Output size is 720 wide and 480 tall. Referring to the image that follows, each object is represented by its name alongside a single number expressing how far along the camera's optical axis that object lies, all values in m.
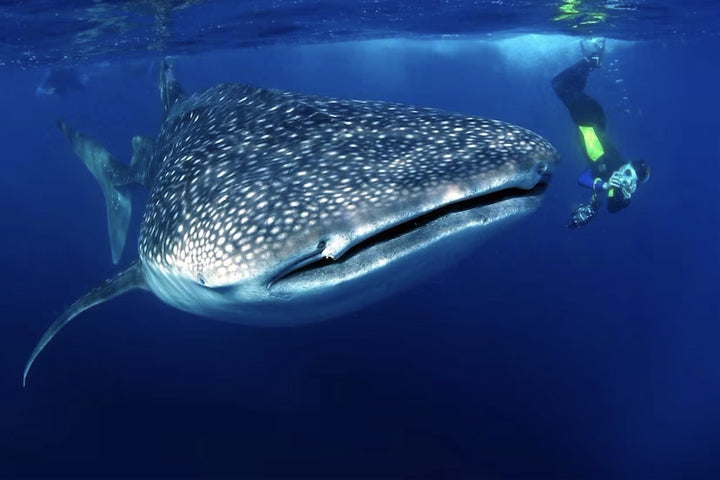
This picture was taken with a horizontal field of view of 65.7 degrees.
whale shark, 2.59
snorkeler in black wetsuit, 9.95
